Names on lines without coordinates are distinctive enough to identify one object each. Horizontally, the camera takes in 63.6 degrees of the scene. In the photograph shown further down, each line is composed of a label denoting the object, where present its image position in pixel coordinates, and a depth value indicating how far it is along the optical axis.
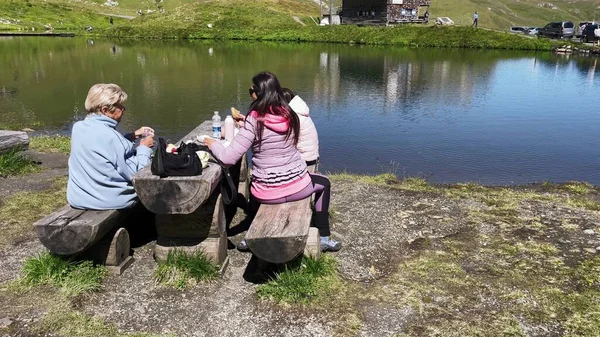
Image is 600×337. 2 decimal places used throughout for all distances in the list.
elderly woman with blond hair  5.75
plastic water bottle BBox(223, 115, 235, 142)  7.20
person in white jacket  7.26
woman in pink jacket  5.85
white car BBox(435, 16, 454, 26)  74.60
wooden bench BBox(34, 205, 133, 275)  5.35
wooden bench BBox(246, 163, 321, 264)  5.03
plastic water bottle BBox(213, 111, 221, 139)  7.44
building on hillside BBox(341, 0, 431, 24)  76.12
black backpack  5.36
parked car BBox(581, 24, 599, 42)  60.97
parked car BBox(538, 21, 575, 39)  65.94
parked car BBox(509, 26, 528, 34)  81.20
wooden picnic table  5.38
